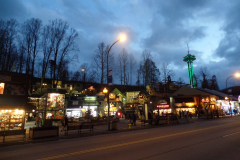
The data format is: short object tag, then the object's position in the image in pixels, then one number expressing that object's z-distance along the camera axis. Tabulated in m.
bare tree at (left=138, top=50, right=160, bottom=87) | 54.58
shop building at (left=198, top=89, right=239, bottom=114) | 45.56
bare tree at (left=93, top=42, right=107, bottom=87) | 40.09
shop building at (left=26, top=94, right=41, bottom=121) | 34.69
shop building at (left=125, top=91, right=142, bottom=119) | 42.61
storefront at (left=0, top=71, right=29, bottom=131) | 16.88
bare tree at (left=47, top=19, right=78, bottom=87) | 33.84
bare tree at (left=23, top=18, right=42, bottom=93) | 34.41
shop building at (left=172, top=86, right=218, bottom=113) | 41.44
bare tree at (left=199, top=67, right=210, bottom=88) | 72.88
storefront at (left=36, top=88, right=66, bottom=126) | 24.73
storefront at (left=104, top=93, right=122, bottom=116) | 42.80
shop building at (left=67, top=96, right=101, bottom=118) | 33.91
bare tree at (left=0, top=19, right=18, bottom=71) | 31.28
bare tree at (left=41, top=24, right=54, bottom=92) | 33.94
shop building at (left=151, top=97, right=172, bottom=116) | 37.16
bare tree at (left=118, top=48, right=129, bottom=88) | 51.72
